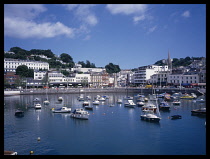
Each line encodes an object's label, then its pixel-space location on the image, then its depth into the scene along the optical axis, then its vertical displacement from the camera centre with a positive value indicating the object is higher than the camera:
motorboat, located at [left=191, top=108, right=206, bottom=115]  34.55 -5.16
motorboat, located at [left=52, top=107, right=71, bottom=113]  37.50 -5.20
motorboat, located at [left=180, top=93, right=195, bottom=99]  59.80 -4.63
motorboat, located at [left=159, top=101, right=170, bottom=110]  40.78 -4.97
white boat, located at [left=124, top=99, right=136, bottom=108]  45.88 -5.15
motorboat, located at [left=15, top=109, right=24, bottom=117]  34.84 -5.34
